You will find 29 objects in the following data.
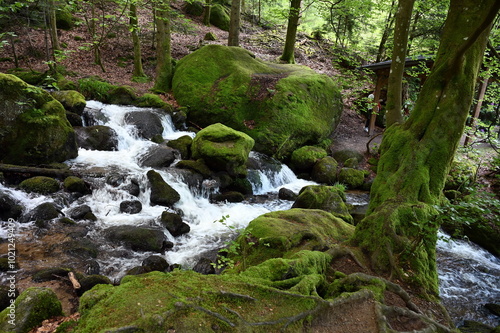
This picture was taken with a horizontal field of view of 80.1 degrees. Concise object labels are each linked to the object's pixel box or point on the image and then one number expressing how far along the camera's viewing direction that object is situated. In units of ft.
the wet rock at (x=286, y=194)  34.22
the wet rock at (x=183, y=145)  35.24
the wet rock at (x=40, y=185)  23.63
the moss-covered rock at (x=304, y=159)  42.06
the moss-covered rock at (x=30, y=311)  8.57
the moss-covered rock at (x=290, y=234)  16.50
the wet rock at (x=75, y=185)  25.05
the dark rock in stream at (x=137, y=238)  21.43
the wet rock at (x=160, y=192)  27.40
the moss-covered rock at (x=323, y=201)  28.37
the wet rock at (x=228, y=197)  31.34
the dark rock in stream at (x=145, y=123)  38.01
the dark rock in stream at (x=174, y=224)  24.06
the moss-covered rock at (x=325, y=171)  39.96
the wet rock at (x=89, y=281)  15.33
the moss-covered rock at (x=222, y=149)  33.01
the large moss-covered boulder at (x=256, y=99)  43.29
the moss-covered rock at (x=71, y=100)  35.14
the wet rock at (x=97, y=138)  33.22
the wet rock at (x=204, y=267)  19.24
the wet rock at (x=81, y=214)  23.09
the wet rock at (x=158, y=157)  32.32
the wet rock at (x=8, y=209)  21.27
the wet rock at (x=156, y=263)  18.76
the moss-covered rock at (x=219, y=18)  81.25
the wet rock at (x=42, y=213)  21.50
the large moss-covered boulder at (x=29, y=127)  26.03
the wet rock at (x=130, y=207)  25.32
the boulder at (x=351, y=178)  39.86
